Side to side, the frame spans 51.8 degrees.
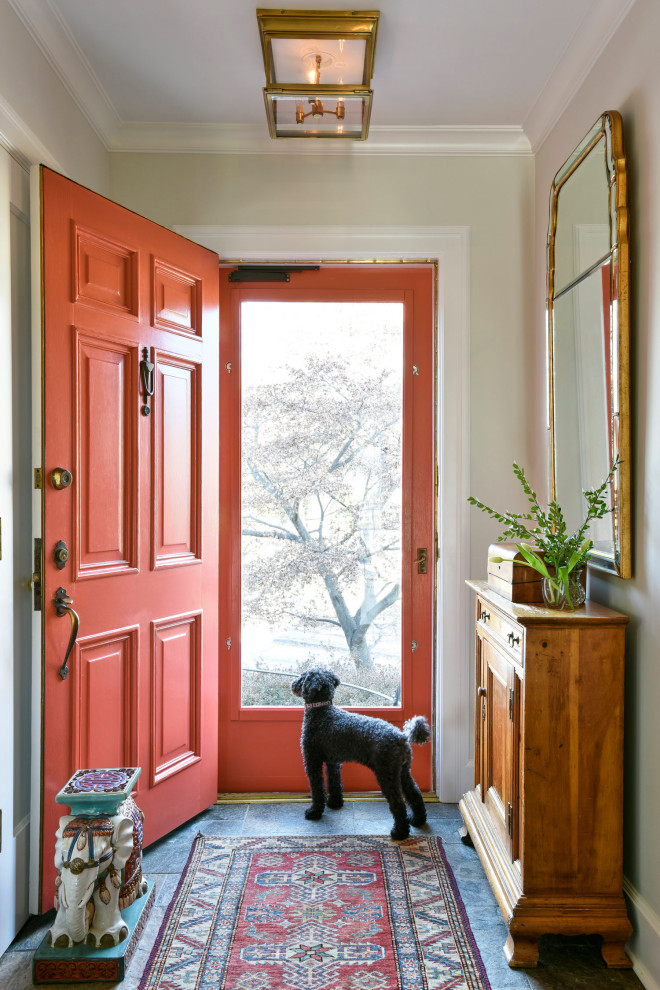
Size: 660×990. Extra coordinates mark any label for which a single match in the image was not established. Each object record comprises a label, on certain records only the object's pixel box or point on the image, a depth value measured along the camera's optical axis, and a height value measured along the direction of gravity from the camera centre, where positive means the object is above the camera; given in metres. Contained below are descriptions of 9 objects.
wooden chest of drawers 1.82 -0.78
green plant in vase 1.94 -0.16
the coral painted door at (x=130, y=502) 2.09 -0.01
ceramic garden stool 1.79 -1.05
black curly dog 2.51 -0.94
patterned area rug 1.81 -1.27
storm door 2.95 +0.06
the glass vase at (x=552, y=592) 1.95 -0.27
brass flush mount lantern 2.12 +1.44
